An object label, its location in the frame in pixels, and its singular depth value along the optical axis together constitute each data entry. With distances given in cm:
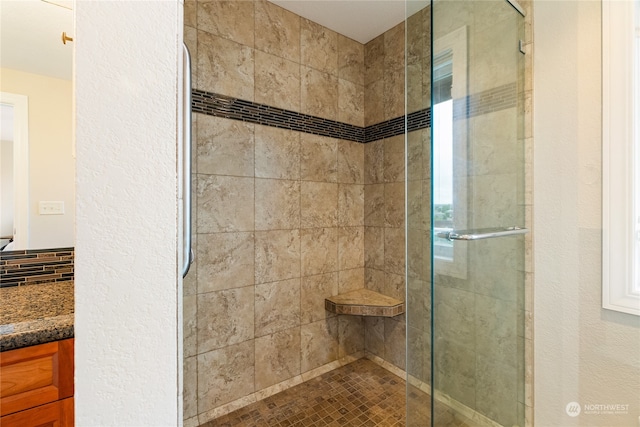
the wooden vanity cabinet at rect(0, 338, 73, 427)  82
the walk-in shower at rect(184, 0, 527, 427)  123
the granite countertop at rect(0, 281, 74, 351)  83
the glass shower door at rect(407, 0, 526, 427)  119
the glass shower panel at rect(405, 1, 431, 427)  119
